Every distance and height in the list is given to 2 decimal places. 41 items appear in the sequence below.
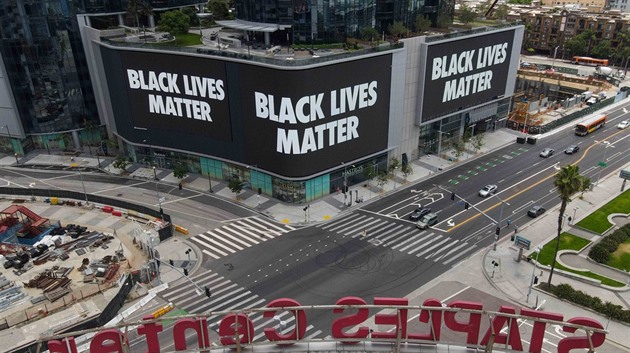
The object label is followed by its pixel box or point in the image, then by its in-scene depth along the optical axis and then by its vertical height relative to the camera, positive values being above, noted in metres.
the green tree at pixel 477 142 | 110.25 -40.00
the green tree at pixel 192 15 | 121.12 -12.29
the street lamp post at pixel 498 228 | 74.62 -41.35
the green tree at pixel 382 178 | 92.44 -38.73
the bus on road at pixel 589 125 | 120.93 -40.00
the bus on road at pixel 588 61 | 181.12 -37.91
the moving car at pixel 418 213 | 83.34 -40.94
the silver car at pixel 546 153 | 109.25 -41.35
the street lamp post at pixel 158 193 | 81.98 -39.92
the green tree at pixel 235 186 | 89.88 -38.33
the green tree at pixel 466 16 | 119.12 -13.71
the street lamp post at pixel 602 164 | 98.97 -42.10
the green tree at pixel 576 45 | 188.12 -33.03
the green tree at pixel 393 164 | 97.28 -38.70
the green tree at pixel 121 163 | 101.00 -38.36
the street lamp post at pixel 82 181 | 90.44 -40.81
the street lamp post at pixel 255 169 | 90.56 -36.22
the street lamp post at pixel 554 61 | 177.12 -38.07
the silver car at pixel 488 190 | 91.49 -41.10
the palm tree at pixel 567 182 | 60.28 -26.37
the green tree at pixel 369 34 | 96.38 -13.96
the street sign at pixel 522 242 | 71.46 -39.06
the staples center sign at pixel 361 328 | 36.03 -25.89
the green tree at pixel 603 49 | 183.88 -34.08
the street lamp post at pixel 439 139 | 107.79 -37.54
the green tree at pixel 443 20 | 111.81 -13.77
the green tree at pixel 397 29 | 96.69 -13.36
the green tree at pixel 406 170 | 95.94 -38.88
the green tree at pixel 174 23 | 106.25 -12.25
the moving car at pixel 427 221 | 81.31 -41.07
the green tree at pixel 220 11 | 120.38 -11.45
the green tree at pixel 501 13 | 128.88 -14.30
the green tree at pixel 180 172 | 95.12 -37.94
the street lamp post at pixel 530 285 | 63.11 -40.05
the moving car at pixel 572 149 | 110.62 -41.39
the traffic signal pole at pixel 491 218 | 75.81 -41.69
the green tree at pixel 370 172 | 96.94 -39.59
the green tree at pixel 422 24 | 103.12 -13.24
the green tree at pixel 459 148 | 105.35 -39.55
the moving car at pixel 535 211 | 84.38 -41.36
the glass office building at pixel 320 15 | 92.19 -10.15
